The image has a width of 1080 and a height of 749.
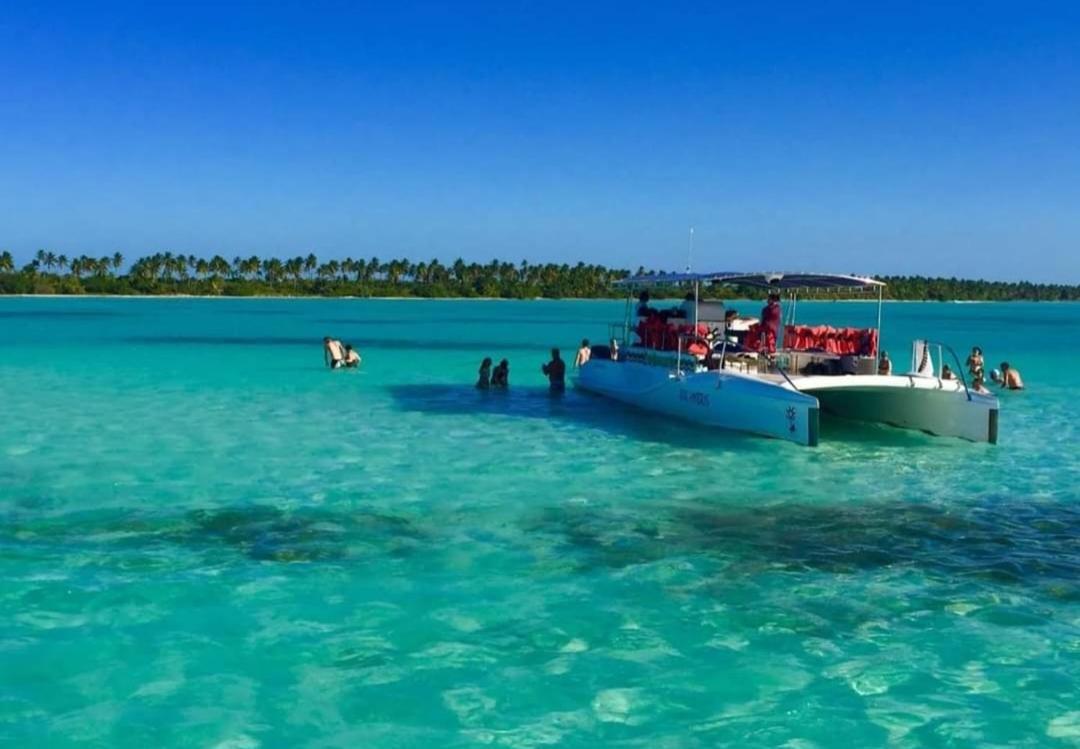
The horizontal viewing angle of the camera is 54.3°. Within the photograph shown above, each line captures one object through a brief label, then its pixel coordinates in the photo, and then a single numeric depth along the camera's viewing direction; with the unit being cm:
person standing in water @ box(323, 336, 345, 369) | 3350
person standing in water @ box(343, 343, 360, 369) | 3381
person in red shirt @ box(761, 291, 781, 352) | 1940
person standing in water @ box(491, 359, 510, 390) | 2788
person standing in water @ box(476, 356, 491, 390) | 2753
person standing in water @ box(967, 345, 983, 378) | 2547
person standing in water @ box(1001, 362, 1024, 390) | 2923
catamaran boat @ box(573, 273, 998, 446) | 1711
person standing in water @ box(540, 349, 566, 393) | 2670
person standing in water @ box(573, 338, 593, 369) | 2651
